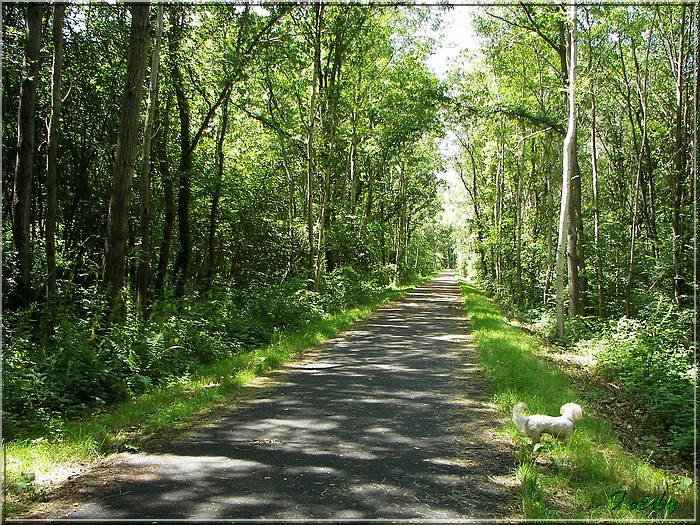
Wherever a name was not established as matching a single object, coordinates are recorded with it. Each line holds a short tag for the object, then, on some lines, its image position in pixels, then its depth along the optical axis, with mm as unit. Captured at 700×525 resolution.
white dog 5316
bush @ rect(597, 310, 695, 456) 7430
